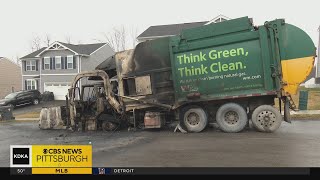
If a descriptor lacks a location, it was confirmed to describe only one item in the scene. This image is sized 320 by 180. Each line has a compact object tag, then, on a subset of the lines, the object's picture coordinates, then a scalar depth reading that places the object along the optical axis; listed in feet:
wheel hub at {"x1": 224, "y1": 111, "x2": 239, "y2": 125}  38.98
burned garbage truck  36.81
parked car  112.37
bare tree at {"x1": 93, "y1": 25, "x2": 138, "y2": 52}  256.52
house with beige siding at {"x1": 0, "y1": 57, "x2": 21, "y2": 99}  180.94
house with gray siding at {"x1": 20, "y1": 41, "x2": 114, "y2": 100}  137.18
